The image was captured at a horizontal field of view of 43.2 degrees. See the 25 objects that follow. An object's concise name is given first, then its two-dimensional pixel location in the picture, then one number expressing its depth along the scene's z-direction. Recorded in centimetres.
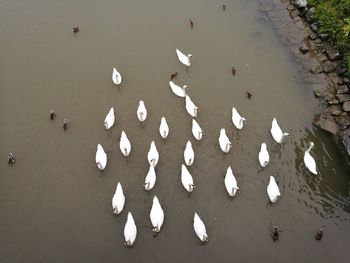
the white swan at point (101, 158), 1590
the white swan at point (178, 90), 1836
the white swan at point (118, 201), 1473
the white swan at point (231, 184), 1530
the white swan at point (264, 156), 1614
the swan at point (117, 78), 1878
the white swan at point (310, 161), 1598
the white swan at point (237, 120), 1722
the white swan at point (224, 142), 1644
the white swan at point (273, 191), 1515
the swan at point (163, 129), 1691
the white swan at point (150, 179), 1530
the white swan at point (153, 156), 1598
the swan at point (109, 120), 1725
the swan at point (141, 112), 1742
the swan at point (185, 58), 1961
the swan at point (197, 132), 1689
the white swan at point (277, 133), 1672
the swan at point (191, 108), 1762
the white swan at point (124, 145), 1628
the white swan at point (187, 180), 1525
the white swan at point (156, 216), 1438
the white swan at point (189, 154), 1603
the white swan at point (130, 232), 1405
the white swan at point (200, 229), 1423
